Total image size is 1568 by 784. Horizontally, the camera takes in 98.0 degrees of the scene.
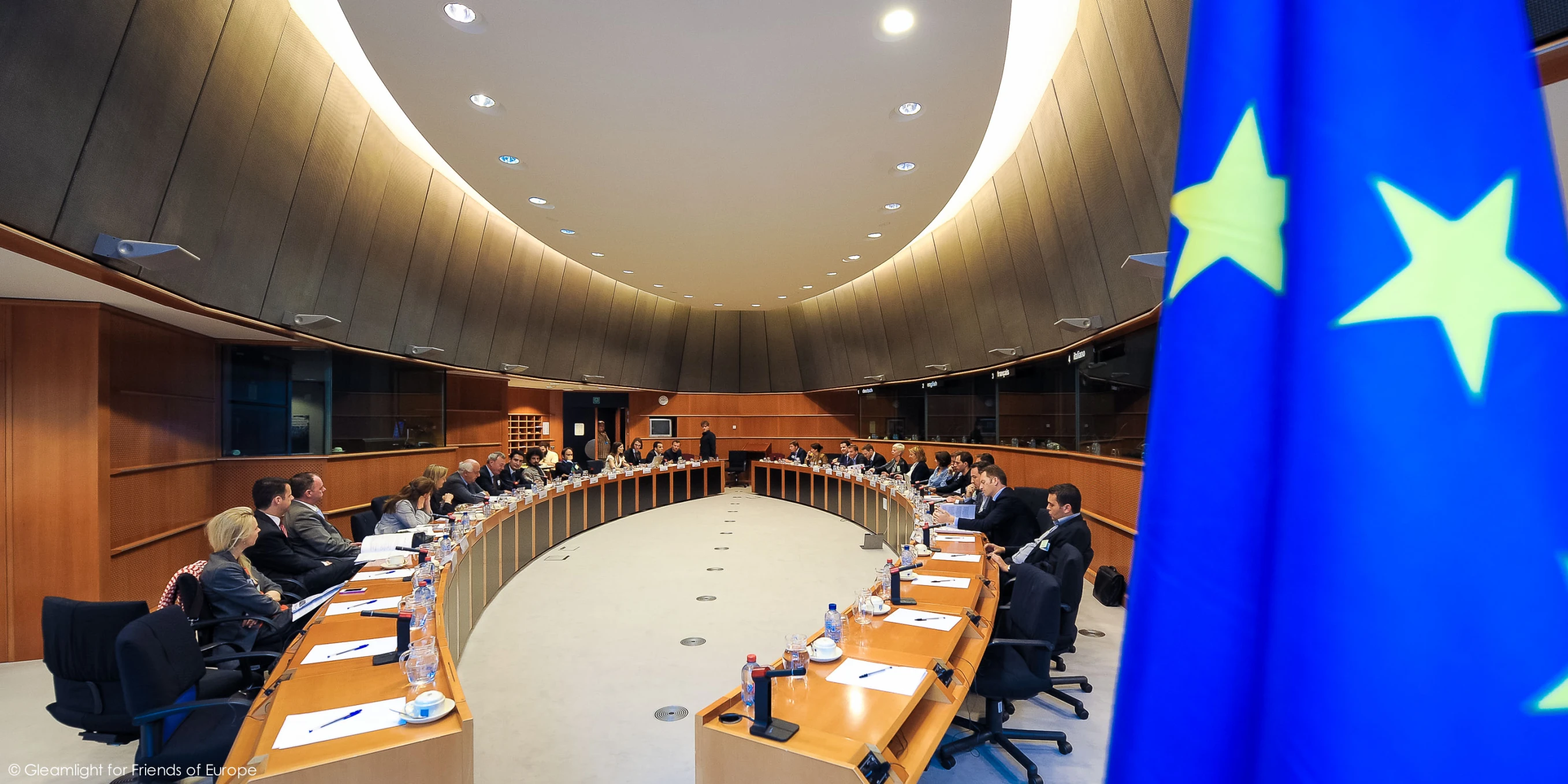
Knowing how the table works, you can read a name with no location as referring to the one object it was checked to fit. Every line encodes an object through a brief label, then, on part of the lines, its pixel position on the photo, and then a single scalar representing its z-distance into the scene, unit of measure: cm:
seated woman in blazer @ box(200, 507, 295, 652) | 383
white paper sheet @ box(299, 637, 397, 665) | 298
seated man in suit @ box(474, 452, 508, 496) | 909
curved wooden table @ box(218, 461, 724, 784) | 203
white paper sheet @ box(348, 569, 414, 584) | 461
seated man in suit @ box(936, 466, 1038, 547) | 621
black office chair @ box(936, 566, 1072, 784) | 341
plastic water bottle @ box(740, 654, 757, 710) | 239
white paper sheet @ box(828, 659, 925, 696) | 261
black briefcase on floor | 600
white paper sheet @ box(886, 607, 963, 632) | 336
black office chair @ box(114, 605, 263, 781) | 268
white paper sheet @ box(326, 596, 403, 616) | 377
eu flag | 43
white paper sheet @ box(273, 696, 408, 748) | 219
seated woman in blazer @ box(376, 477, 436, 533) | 597
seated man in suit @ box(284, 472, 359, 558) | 526
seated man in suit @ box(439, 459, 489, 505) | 782
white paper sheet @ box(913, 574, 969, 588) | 421
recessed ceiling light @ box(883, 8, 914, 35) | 354
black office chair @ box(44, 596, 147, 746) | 301
